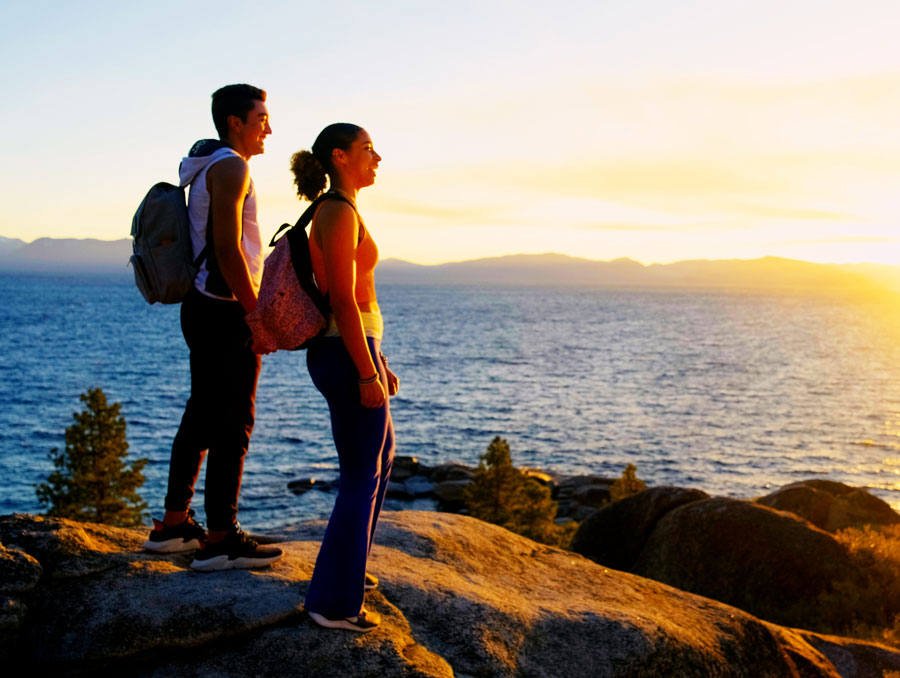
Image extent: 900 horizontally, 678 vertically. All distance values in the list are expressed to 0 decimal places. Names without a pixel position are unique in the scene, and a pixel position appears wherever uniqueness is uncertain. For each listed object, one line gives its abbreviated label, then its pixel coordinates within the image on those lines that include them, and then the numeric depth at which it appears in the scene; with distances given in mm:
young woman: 4207
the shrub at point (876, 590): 11529
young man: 4656
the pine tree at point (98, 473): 21062
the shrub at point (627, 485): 24438
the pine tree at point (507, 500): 22266
